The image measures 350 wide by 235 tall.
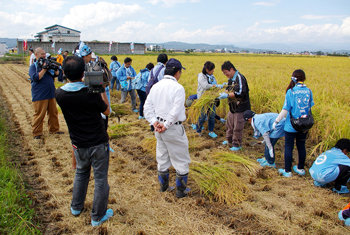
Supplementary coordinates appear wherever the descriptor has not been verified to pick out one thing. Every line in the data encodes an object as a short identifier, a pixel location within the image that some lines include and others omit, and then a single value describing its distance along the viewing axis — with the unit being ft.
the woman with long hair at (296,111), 10.72
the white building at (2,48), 142.06
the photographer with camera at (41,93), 15.60
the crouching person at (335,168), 9.82
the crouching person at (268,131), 12.19
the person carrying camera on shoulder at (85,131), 7.06
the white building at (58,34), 142.13
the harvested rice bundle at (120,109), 22.29
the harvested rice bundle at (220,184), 9.42
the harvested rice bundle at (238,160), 11.76
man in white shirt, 8.59
